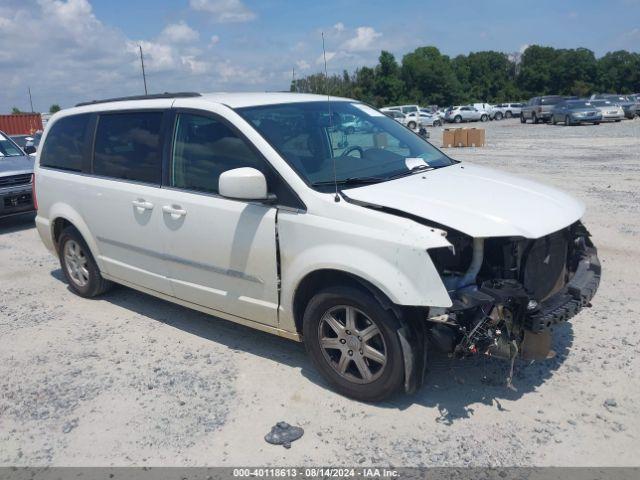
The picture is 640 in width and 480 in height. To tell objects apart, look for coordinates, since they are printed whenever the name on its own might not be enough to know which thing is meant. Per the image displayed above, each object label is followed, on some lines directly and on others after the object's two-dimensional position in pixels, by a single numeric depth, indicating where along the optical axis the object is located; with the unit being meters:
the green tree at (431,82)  87.38
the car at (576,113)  33.25
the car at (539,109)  38.94
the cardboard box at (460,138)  22.88
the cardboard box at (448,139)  23.48
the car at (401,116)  41.47
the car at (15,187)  9.55
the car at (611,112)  34.25
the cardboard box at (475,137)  22.56
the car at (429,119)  45.56
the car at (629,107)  38.09
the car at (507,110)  54.16
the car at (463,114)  50.28
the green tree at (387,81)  80.00
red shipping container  35.34
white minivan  3.32
